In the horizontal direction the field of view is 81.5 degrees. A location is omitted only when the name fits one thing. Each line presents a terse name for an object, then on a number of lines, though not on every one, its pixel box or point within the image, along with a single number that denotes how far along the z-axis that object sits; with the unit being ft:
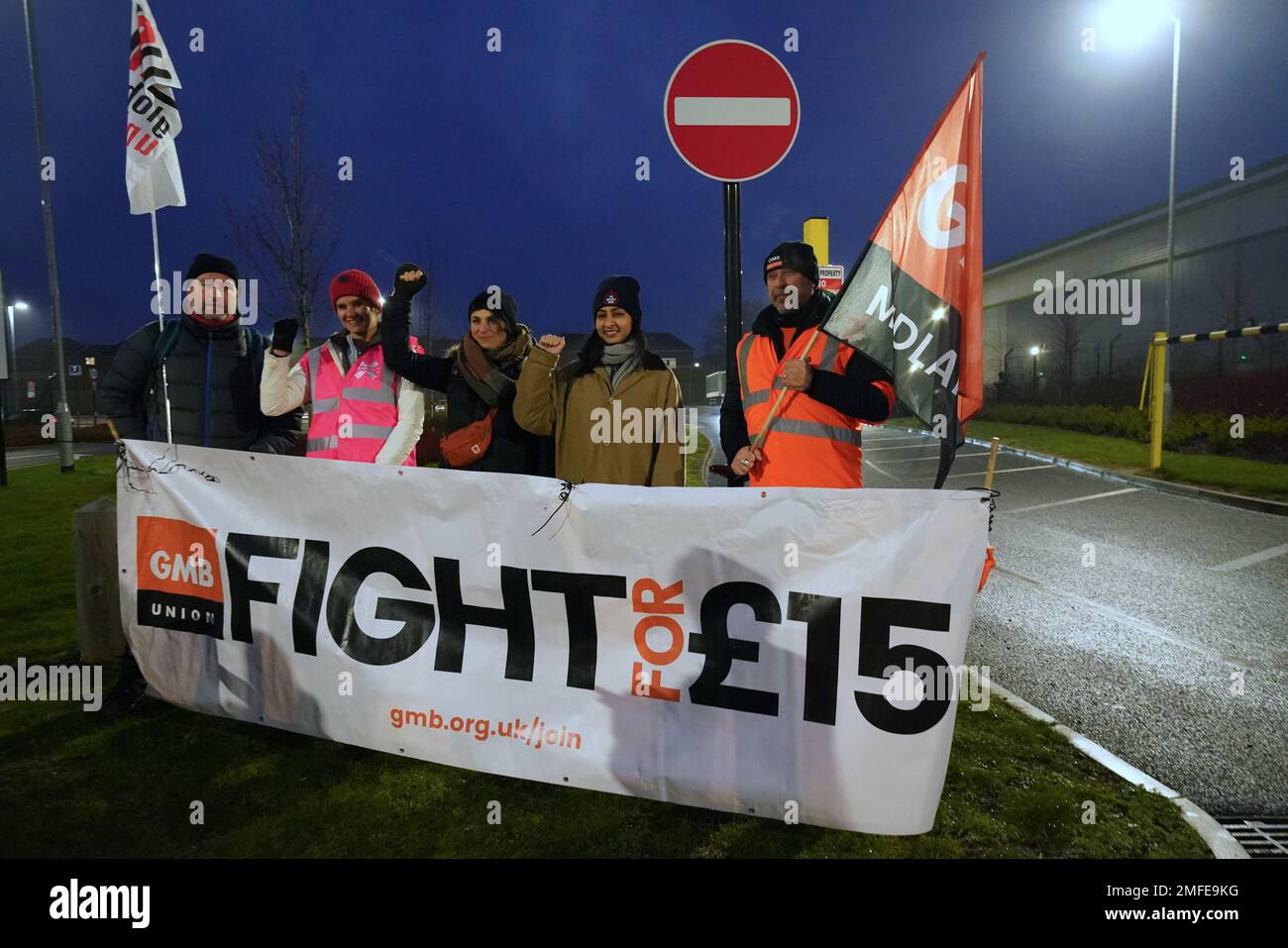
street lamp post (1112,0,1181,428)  46.82
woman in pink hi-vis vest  13.55
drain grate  8.58
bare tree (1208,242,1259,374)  83.61
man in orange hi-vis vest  10.85
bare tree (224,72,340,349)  44.14
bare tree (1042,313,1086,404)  100.89
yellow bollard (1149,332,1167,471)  41.09
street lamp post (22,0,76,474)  50.16
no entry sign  11.32
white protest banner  8.54
